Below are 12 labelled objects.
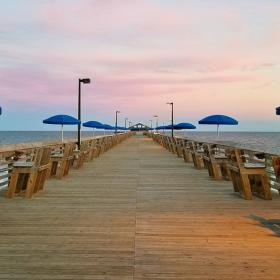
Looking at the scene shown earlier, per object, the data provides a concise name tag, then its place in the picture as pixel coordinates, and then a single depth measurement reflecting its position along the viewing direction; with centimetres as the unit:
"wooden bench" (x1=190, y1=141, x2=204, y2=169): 916
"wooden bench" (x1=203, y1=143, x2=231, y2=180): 730
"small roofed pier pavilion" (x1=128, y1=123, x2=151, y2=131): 11066
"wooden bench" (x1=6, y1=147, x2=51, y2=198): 527
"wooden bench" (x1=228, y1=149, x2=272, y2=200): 525
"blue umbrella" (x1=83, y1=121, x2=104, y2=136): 2388
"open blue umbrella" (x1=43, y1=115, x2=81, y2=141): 1274
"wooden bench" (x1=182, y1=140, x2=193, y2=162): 1098
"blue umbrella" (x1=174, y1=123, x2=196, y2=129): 2609
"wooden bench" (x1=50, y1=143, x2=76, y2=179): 739
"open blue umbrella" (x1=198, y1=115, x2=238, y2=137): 1144
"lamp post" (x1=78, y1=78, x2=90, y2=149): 1229
